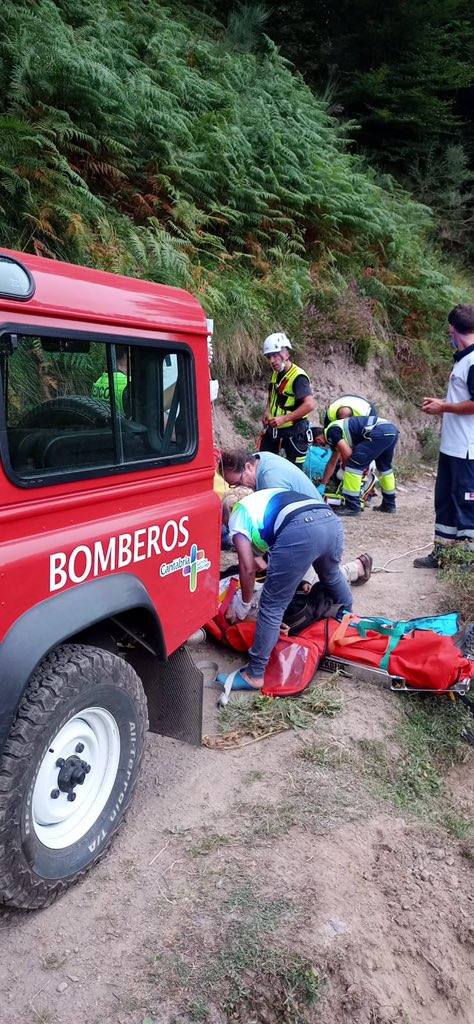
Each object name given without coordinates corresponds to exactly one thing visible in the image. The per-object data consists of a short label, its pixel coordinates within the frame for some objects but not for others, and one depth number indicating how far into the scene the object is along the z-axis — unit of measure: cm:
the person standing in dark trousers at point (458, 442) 547
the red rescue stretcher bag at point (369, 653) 379
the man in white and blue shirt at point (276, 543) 390
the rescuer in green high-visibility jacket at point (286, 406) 747
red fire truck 218
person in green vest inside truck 260
